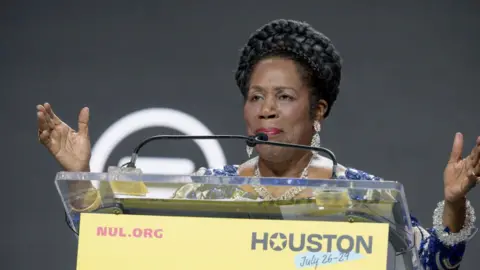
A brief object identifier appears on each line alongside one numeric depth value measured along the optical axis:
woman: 8.95
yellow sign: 7.92
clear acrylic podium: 7.99
